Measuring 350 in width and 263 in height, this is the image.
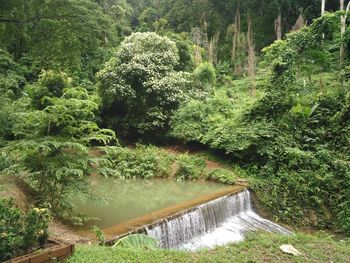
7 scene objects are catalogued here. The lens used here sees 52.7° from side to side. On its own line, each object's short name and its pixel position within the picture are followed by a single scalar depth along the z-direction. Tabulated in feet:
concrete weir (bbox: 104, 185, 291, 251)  25.70
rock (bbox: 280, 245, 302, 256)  20.24
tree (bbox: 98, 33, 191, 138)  54.65
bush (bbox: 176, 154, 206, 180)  43.88
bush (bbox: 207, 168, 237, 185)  41.50
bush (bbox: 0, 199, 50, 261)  14.69
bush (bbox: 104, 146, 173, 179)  43.75
